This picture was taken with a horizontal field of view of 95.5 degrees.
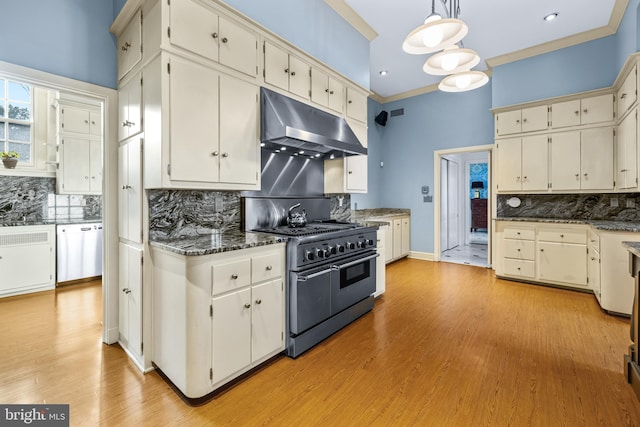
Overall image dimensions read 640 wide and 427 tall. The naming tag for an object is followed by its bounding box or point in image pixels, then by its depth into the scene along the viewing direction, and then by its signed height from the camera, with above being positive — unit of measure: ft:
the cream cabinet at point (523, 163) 14.74 +2.54
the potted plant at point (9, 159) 12.78 +2.40
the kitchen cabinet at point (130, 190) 7.36 +0.62
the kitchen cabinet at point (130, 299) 7.45 -2.36
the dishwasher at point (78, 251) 14.01 -1.91
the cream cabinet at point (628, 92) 10.37 +4.65
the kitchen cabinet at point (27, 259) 12.39 -2.05
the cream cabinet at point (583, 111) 13.19 +4.75
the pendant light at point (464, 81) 9.80 +4.57
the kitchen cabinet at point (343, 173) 12.33 +1.68
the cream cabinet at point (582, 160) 13.25 +2.48
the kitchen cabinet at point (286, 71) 8.64 +4.51
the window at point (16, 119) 13.65 +4.50
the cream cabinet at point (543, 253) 13.34 -2.01
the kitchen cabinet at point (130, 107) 7.36 +2.85
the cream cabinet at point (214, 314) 6.02 -2.29
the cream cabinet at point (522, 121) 14.70 +4.80
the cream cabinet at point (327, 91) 10.38 +4.60
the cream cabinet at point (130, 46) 7.32 +4.49
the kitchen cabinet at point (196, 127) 6.54 +2.12
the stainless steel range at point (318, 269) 7.79 -1.72
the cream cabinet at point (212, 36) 6.63 +4.40
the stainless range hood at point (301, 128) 8.28 +2.69
